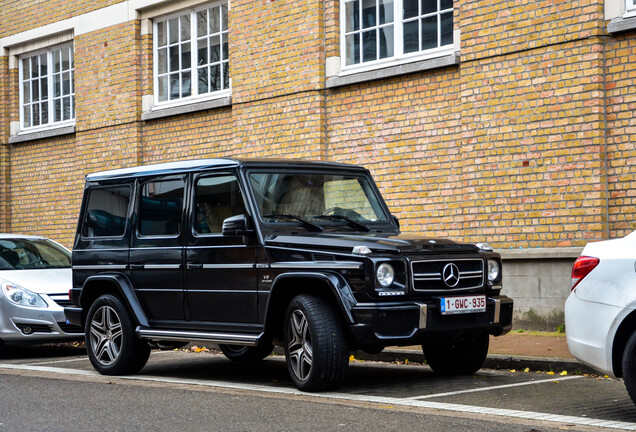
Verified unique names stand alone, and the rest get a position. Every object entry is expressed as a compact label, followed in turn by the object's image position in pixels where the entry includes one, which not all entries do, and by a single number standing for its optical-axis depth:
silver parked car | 11.57
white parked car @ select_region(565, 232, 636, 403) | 6.52
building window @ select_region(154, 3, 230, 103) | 16.98
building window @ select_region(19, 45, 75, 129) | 20.14
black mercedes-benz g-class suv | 7.79
